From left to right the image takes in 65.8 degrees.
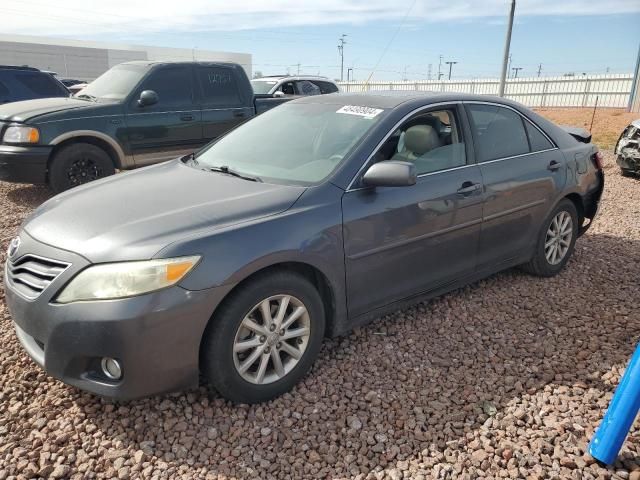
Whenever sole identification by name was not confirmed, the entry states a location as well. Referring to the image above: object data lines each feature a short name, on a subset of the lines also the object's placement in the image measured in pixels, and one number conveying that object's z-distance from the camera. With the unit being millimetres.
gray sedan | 2271
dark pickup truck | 6098
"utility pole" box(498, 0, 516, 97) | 16870
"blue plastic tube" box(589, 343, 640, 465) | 2201
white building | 50812
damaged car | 8812
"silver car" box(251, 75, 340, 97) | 11570
